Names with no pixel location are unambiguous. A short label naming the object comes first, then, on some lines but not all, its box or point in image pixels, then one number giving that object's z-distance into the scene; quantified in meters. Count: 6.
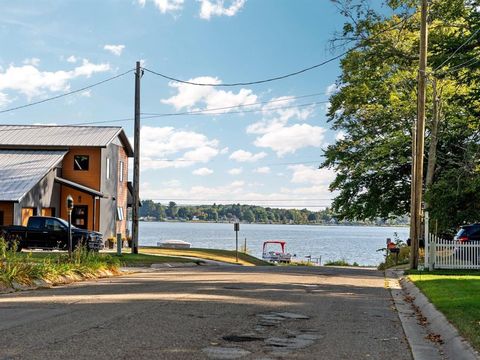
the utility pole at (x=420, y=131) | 25.45
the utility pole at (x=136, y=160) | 31.83
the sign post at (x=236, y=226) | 45.02
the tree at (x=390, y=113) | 28.28
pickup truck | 33.88
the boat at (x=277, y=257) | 66.75
